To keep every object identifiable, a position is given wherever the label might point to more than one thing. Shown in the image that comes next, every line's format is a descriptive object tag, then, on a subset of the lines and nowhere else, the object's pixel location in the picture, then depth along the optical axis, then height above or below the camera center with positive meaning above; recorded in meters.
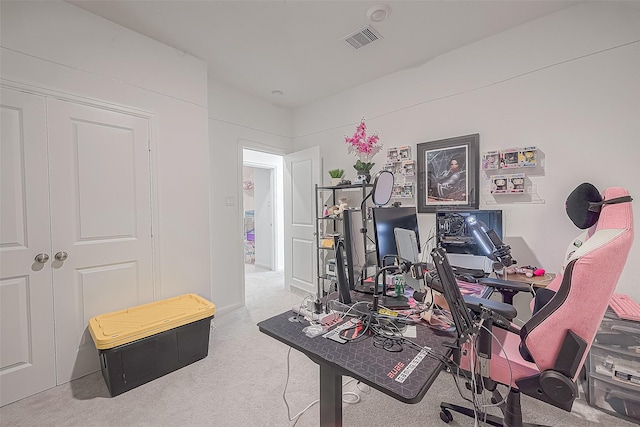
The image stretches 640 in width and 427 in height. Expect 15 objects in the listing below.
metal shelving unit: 3.41 -0.21
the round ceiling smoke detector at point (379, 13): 1.99 +1.56
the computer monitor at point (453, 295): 0.98 -0.33
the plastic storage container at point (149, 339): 1.81 -0.97
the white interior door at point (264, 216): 5.47 -0.14
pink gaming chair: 0.91 -0.41
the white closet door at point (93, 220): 1.94 -0.06
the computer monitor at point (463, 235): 2.17 -0.25
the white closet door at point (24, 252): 1.75 -0.27
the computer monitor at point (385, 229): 1.47 -0.12
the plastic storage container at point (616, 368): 1.53 -1.00
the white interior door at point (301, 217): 3.67 -0.11
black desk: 0.84 -0.57
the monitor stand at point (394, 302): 1.40 -0.53
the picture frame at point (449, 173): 2.45 +0.34
